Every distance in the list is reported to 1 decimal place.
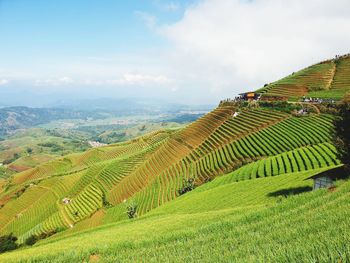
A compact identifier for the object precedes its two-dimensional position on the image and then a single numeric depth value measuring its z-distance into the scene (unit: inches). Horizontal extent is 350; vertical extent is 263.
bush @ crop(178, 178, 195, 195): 2810.0
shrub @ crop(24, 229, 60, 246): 2653.3
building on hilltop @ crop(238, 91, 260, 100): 4517.7
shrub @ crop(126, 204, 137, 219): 2640.7
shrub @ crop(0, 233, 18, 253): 1946.6
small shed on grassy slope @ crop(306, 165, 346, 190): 1049.5
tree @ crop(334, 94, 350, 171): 1157.7
